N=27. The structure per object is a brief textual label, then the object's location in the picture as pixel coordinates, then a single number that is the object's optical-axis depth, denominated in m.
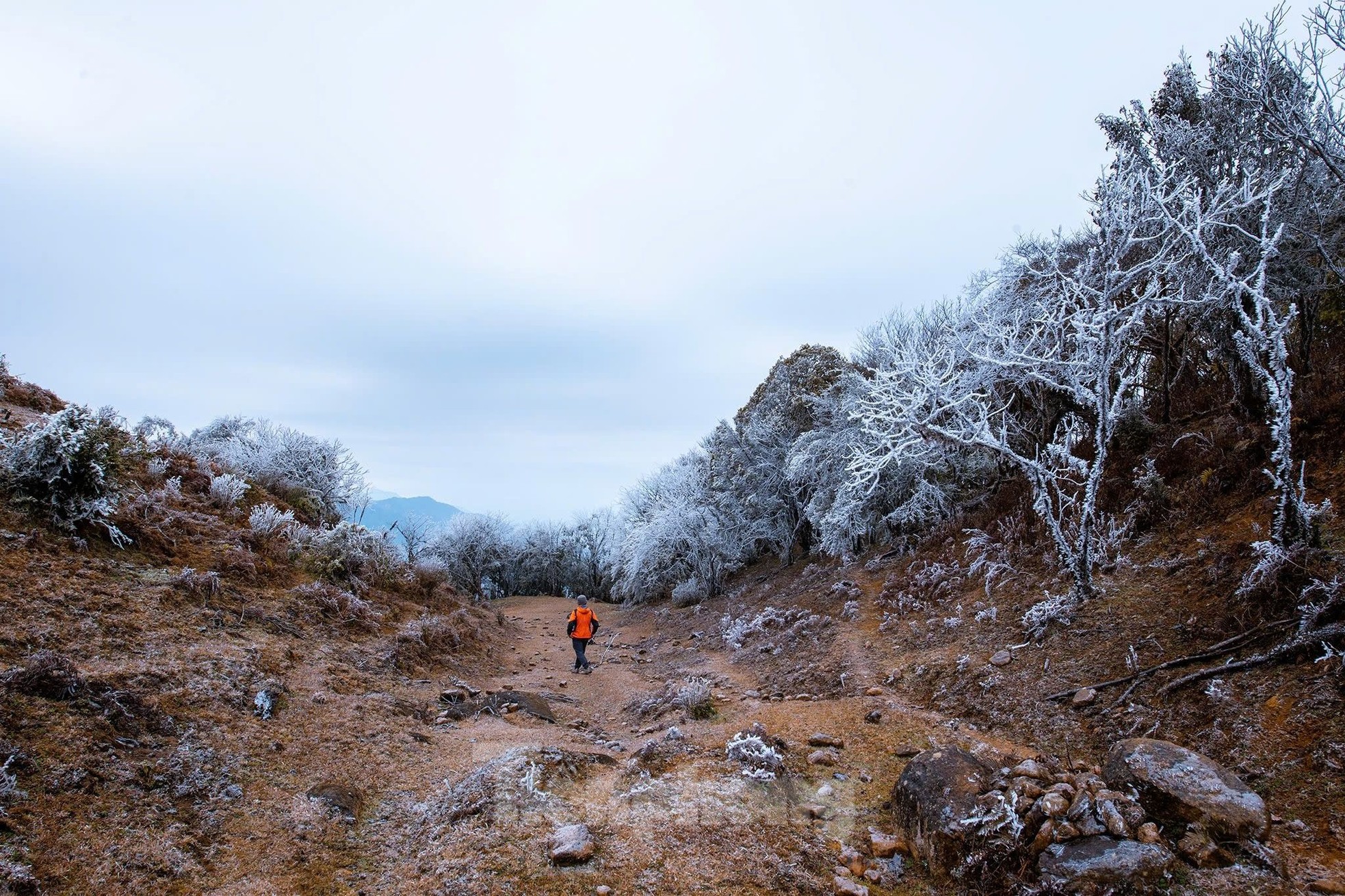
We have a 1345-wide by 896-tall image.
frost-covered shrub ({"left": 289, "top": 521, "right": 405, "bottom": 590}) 10.72
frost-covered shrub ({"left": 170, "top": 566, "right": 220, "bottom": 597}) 7.01
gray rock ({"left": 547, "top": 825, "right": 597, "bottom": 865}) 3.81
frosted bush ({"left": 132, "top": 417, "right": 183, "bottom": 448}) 12.68
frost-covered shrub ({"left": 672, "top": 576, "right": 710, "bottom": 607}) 21.34
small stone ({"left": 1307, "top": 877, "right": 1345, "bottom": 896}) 2.93
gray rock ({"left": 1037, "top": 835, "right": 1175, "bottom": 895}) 3.09
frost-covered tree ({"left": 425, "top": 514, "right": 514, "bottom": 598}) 35.38
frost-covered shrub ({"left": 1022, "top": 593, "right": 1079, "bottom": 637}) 7.00
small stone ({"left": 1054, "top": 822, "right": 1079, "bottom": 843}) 3.34
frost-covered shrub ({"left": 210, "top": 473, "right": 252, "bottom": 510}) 10.89
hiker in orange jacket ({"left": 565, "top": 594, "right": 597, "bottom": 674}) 11.46
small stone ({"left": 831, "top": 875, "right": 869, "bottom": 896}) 3.62
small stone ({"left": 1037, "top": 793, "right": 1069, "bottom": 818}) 3.46
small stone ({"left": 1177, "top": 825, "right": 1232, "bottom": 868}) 3.15
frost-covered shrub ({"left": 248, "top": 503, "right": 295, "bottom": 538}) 10.23
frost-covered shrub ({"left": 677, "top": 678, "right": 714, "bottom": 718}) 7.29
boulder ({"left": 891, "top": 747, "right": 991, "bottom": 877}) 3.76
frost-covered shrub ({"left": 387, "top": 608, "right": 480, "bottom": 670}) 8.88
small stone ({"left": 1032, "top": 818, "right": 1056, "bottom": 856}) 3.38
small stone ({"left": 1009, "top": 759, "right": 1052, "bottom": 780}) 3.89
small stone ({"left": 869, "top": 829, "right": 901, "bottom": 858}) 4.03
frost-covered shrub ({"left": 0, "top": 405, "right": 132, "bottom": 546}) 6.94
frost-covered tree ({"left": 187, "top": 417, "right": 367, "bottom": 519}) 16.05
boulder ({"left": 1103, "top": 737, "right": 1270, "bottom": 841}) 3.26
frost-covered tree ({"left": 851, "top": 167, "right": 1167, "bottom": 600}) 6.82
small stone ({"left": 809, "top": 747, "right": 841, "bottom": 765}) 5.41
